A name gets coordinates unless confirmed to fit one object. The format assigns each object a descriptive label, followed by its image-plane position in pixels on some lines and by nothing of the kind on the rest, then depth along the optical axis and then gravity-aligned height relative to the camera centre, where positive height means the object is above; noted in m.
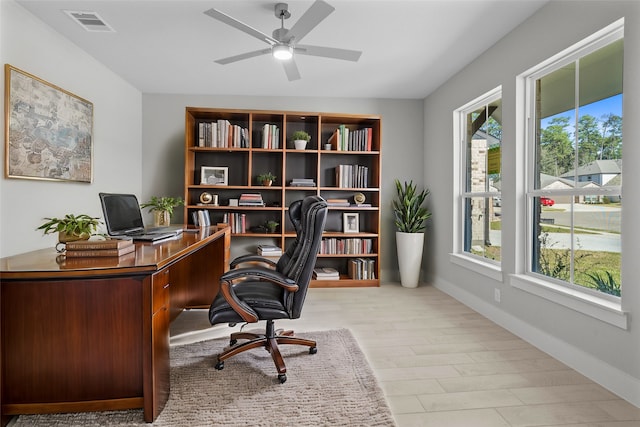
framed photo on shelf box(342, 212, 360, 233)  4.77 -0.12
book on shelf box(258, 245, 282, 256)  4.44 -0.47
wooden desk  1.67 -0.60
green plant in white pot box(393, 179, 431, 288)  4.55 -0.29
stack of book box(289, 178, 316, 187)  4.58 +0.37
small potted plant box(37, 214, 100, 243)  1.86 -0.09
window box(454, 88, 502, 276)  3.48 +0.36
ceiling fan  2.19 +1.18
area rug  1.74 -0.98
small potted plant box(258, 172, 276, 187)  4.54 +0.41
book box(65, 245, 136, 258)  1.76 -0.20
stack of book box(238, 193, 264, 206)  4.52 +0.15
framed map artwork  2.52 +0.62
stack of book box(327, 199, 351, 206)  4.62 +0.13
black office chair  2.11 -0.51
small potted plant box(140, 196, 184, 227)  3.61 +0.00
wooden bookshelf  4.43 +0.55
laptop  2.29 -0.06
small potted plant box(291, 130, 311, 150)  4.50 +0.90
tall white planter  4.54 -0.53
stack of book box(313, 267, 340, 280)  4.57 -0.77
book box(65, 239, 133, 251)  1.77 -0.16
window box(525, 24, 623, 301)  2.22 +0.32
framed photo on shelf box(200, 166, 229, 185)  4.54 +0.45
